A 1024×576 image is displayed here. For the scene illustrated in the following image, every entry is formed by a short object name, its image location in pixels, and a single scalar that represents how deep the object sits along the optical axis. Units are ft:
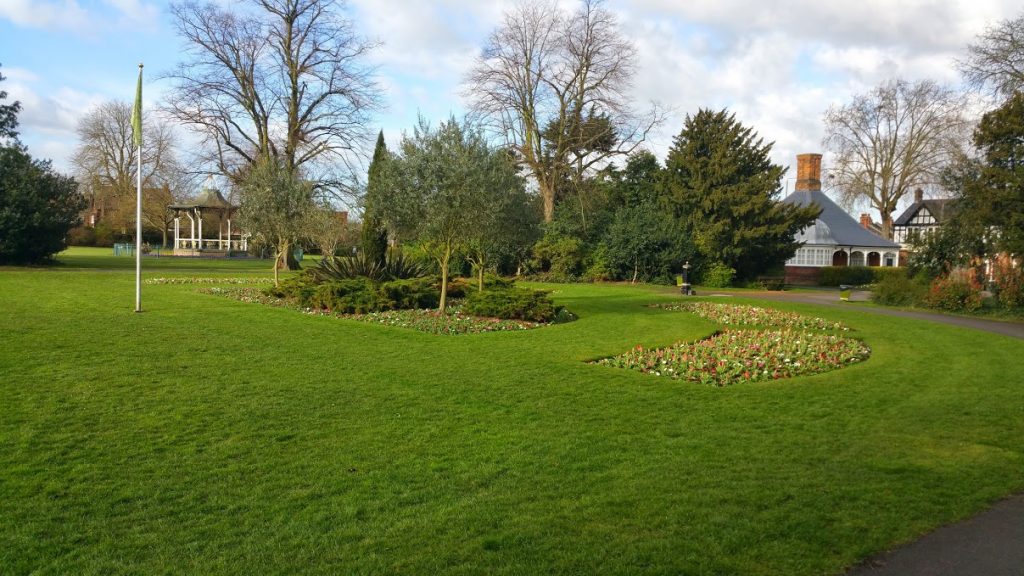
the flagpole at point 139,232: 52.93
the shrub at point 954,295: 71.00
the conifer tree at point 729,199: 113.50
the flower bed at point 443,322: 49.81
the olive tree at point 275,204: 77.51
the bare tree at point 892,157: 171.73
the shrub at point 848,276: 144.25
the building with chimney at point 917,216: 207.84
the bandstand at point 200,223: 209.87
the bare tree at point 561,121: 135.85
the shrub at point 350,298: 59.00
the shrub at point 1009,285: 67.82
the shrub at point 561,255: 119.96
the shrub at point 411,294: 60.64
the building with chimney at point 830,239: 157.28
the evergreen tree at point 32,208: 107.55
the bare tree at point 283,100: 130.41
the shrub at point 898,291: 76.64
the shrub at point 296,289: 63.82
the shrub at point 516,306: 55.01
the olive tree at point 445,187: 51.57
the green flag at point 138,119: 53.52
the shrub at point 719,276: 113.70
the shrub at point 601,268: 119.44
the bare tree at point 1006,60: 93.66
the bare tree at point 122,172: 227.40
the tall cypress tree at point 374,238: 101.34
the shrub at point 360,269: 69.87
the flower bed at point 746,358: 34.60
